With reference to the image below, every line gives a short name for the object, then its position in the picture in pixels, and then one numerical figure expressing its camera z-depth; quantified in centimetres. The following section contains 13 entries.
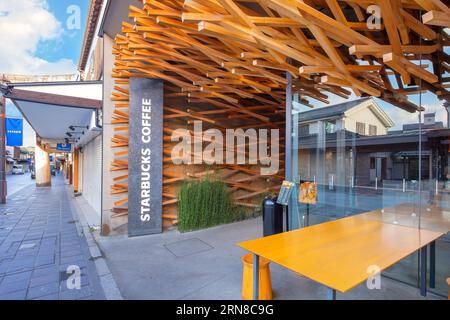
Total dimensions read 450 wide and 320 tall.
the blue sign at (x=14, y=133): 906
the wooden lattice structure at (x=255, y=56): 229
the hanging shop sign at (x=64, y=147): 1375
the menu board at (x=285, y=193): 361
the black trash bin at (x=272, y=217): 386
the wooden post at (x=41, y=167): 1372
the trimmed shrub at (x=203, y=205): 490
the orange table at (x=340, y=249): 158
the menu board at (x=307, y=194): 403
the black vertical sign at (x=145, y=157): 455
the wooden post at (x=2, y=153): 828
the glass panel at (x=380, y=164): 281
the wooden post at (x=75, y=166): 1189
